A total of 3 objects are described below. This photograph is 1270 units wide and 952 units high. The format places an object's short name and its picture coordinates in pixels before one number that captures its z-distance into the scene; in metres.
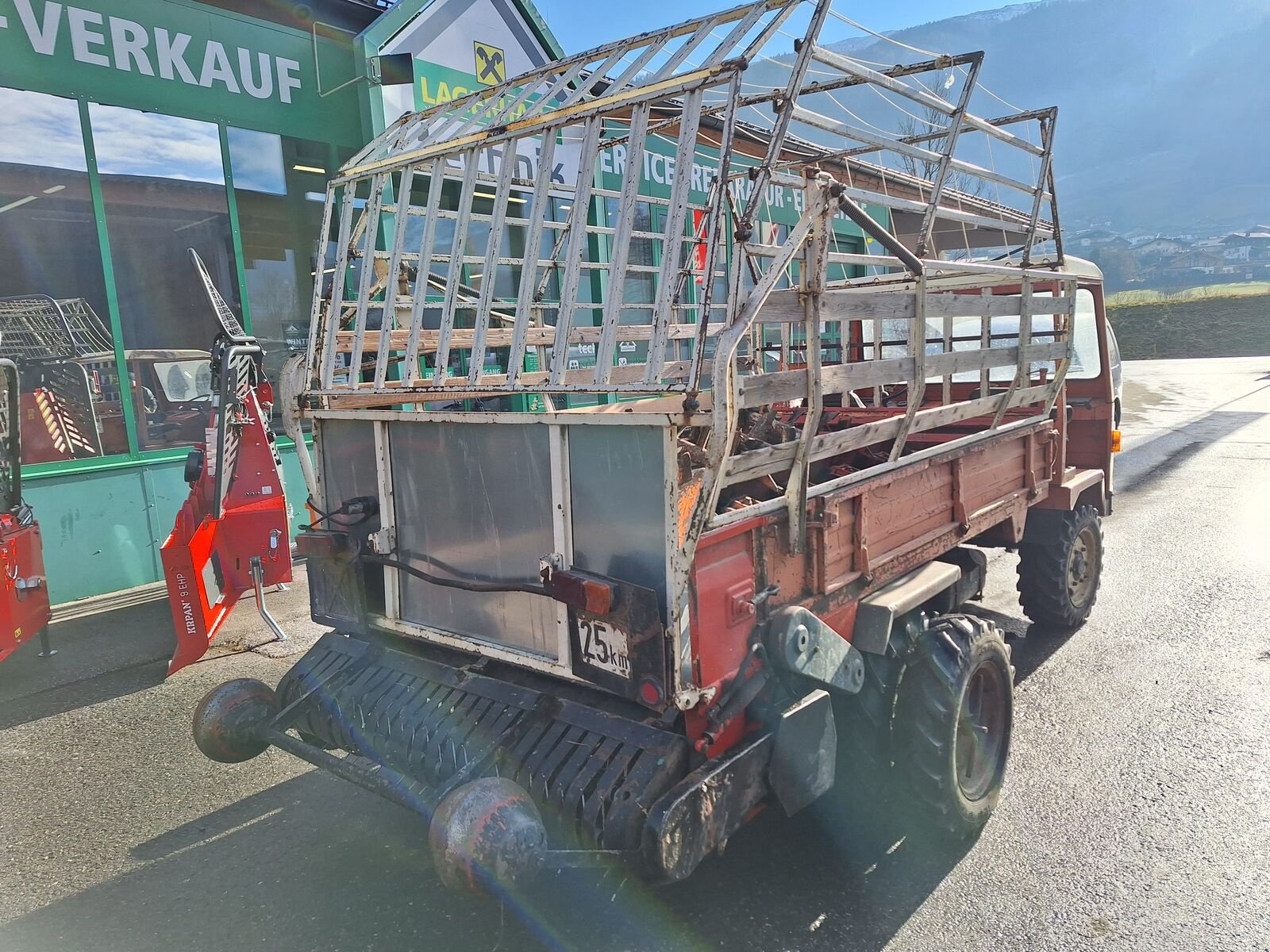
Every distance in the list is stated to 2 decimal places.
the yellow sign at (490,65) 9.16
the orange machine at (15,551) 4.73
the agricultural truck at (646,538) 2.52
